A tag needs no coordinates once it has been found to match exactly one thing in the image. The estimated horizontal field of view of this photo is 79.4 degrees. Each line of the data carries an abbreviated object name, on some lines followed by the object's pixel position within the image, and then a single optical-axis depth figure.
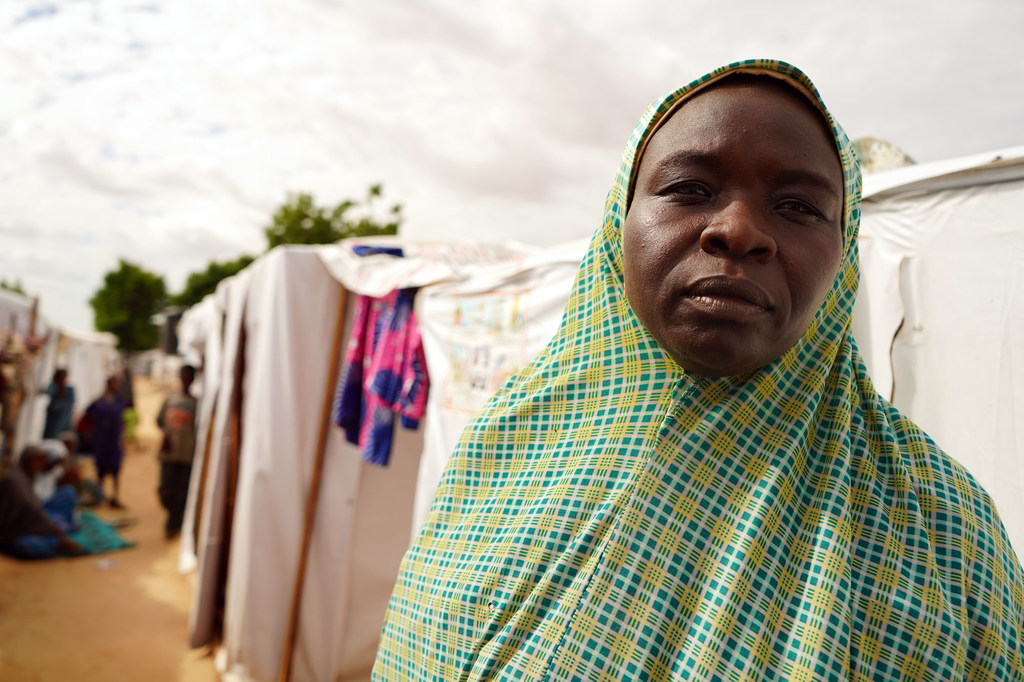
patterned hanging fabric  3.04
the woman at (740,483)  0.77
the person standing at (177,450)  7.20
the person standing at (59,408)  9.45
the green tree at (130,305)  36.94
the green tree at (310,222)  14.14
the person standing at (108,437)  8.86
